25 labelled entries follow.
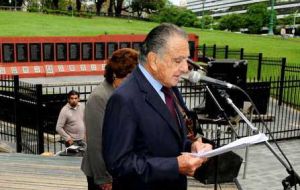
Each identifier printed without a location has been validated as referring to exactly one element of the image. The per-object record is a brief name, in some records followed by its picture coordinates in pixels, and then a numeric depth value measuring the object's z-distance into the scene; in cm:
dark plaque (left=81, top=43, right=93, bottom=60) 2238
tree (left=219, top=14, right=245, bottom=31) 6800
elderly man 230
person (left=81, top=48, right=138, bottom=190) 344
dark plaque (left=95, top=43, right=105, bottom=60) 2267
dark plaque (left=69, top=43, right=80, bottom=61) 2216
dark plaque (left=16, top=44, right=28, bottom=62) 2098
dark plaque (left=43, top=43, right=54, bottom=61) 2155
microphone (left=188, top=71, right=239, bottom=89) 301
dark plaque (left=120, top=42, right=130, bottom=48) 2327
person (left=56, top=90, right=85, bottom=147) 767
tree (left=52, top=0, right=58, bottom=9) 7007
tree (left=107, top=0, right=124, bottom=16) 7788
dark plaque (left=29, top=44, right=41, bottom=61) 2120
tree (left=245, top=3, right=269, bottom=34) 6569
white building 12875
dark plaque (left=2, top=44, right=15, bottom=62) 2066
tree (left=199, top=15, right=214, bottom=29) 8353
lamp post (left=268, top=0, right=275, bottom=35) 5625
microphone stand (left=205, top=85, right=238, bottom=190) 352
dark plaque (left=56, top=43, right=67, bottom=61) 2188
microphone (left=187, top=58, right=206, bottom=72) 324
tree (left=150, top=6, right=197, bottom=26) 6419
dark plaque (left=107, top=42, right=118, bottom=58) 2286
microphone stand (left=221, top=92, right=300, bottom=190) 311
